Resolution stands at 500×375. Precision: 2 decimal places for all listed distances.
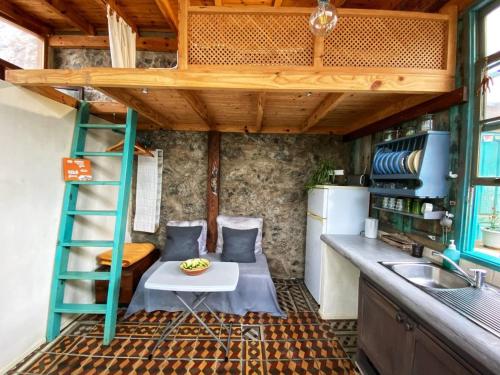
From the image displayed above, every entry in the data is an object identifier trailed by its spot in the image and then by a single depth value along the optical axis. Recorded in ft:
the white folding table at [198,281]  6.81
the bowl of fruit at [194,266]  7.50
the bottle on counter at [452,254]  5.76
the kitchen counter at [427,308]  3.18
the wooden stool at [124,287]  9.43
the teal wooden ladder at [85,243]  7.73
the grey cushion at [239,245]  10.71
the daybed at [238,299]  9.27
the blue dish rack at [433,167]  6.18
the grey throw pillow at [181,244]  10.65
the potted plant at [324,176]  10.69
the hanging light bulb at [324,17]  4.26
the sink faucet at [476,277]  4.93
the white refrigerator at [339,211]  9.40
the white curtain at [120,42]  6.75
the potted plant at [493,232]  5.27
